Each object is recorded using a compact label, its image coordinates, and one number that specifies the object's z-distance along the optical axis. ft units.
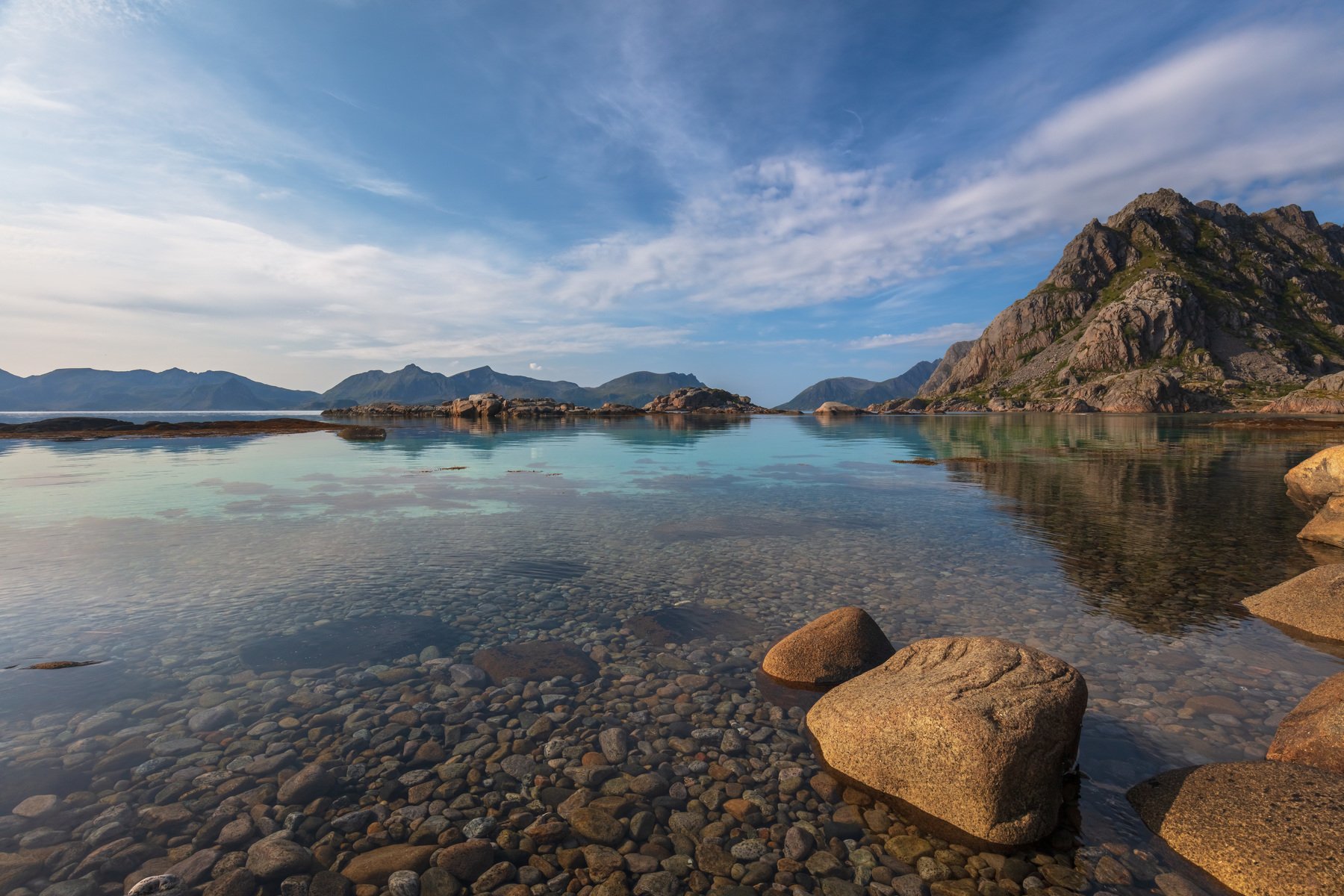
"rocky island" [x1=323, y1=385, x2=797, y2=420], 597.11
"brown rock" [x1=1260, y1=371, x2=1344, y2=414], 498.69
